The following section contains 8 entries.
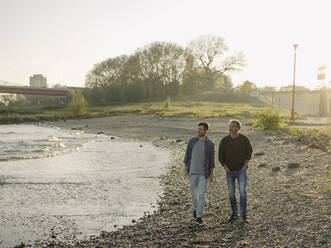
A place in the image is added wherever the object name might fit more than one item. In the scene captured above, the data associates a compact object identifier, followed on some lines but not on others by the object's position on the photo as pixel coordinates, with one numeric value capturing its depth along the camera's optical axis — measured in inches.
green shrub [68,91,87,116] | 2203.5
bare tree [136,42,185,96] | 2999.5
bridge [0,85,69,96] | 3939.5
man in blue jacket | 260.3
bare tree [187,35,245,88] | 3245.6
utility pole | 1375.5
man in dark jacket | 261.1
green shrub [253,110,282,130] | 964.0
